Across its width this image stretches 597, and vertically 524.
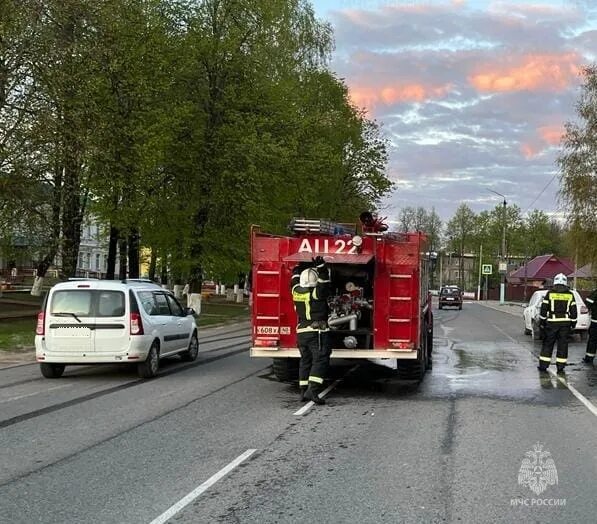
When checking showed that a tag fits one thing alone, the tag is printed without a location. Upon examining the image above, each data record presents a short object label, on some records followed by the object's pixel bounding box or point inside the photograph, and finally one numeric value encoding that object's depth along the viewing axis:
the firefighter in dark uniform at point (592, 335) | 15.08
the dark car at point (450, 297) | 52.84
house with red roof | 86.96
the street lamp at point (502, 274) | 62.73
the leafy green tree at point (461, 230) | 131.25
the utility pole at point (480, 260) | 99.25
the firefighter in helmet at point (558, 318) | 13.10
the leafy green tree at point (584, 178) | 34.56
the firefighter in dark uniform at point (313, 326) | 10.11
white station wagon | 12.27
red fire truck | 10.77
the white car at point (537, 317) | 22.30
